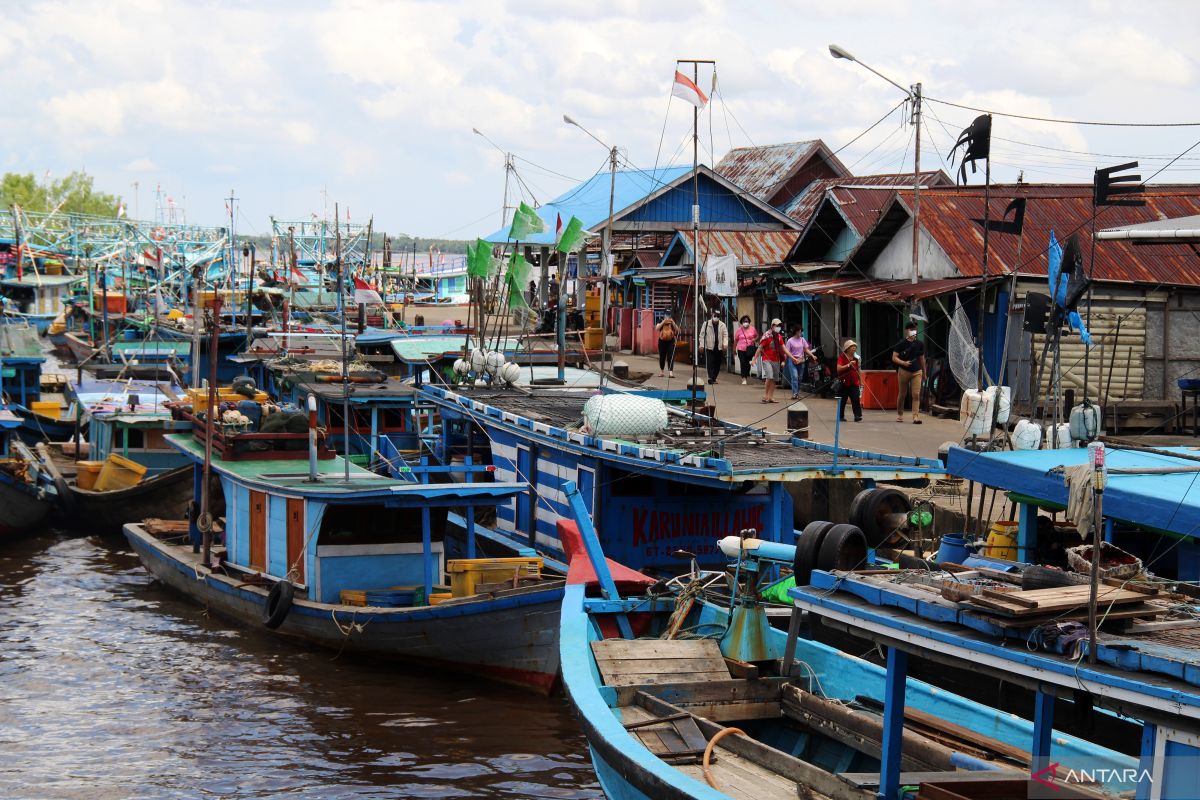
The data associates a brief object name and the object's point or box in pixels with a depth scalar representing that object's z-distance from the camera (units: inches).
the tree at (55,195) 5022.1
